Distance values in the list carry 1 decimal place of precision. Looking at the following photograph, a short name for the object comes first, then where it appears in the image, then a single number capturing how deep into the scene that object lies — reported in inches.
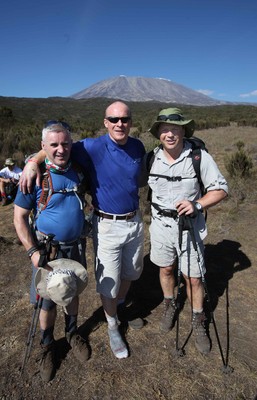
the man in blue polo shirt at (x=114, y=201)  96.4
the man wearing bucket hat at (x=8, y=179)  320.2
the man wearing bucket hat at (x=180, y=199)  95.7
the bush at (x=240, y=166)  320.2
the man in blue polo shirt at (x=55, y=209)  84.9
